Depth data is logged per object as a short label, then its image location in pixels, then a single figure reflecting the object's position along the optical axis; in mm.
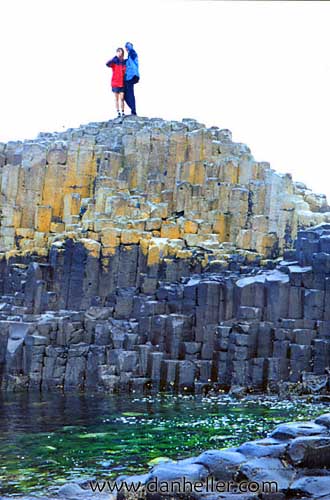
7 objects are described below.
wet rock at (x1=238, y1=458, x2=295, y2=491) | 9727
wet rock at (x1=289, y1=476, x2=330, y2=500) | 9303
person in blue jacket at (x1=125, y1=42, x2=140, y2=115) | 27484
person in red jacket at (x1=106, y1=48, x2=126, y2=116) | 27656
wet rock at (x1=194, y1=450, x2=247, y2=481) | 9953
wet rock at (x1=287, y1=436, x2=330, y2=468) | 10266
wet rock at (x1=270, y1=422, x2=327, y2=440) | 11179
